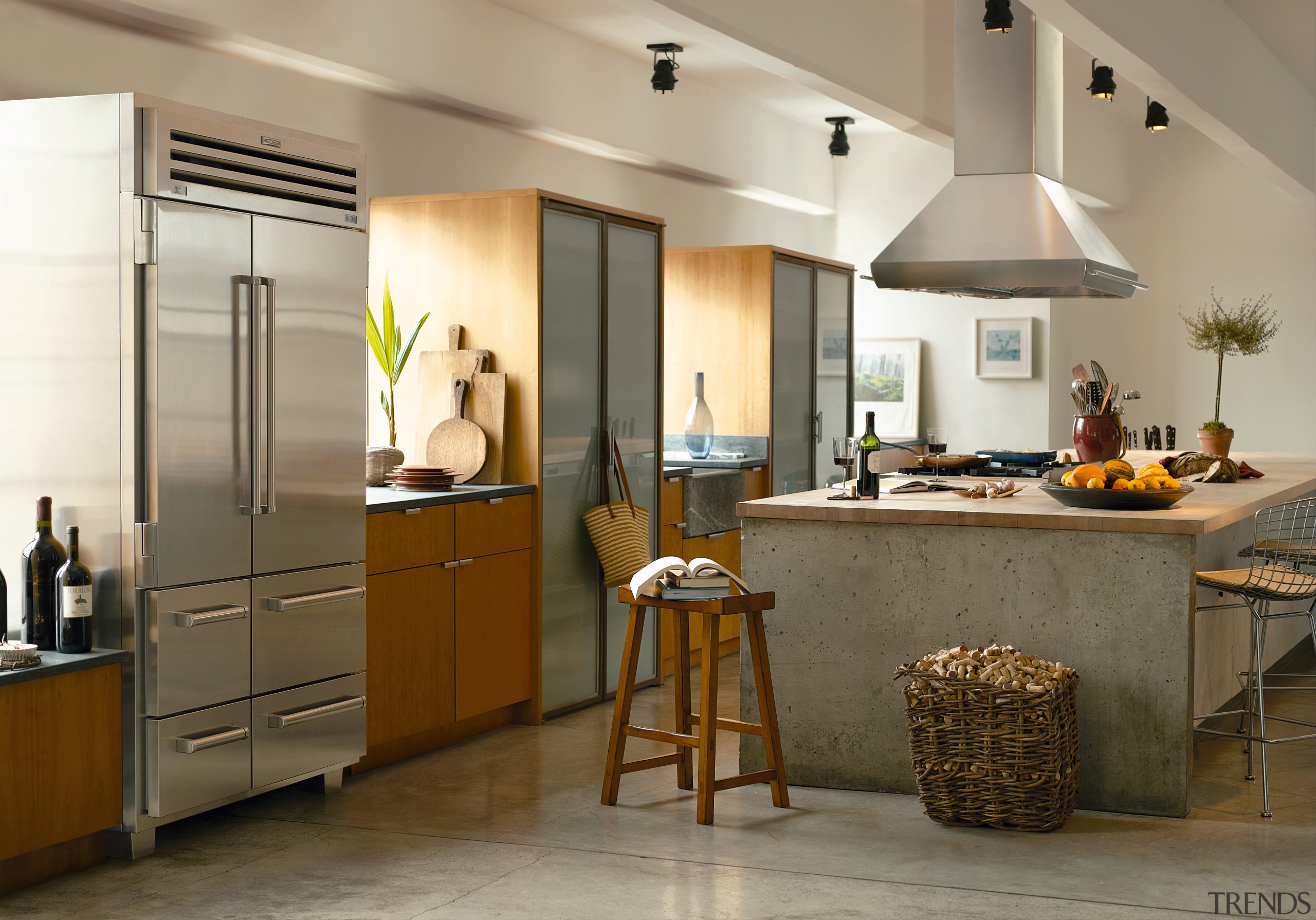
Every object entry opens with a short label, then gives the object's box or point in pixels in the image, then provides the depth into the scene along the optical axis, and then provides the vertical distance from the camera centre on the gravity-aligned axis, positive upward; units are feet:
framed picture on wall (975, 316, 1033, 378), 33.42 +1.83
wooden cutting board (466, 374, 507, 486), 17.56 +0.06
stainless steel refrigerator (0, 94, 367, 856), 11.98 +0.13
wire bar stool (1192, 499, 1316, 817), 14.11 -1.64
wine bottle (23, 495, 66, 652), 11.87 -1.46
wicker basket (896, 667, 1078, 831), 12.66 -3.04
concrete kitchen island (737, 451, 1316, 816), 13.43 -1.92
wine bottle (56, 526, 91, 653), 11.83 -1.62
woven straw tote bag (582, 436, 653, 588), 18.74 -1.62
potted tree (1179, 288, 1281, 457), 22.89 +1.88
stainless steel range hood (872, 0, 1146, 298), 17.79 +2.96
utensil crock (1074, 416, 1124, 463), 18.29 -0.19
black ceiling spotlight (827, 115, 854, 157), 30.60 +6.27
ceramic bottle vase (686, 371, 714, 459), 23.90 -0.14
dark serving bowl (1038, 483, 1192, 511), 13.97 -0.75
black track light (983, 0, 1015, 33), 16.89 +4.94
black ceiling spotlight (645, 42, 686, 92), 22.94 +5.74
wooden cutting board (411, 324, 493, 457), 17.67 +0.57
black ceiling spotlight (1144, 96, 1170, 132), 24.43 +5.41
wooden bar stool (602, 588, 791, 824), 13.19 -2.81
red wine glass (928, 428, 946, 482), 18.47 -0.24
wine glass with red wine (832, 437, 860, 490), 15.10 -0.32
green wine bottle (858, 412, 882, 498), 15.03 -0.47
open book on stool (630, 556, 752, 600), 13.35 -1.52
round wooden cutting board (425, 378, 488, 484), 17.49 -0.29
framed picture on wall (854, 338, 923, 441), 34.06 +0.98
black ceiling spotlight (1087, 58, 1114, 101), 22.02 +5.41
